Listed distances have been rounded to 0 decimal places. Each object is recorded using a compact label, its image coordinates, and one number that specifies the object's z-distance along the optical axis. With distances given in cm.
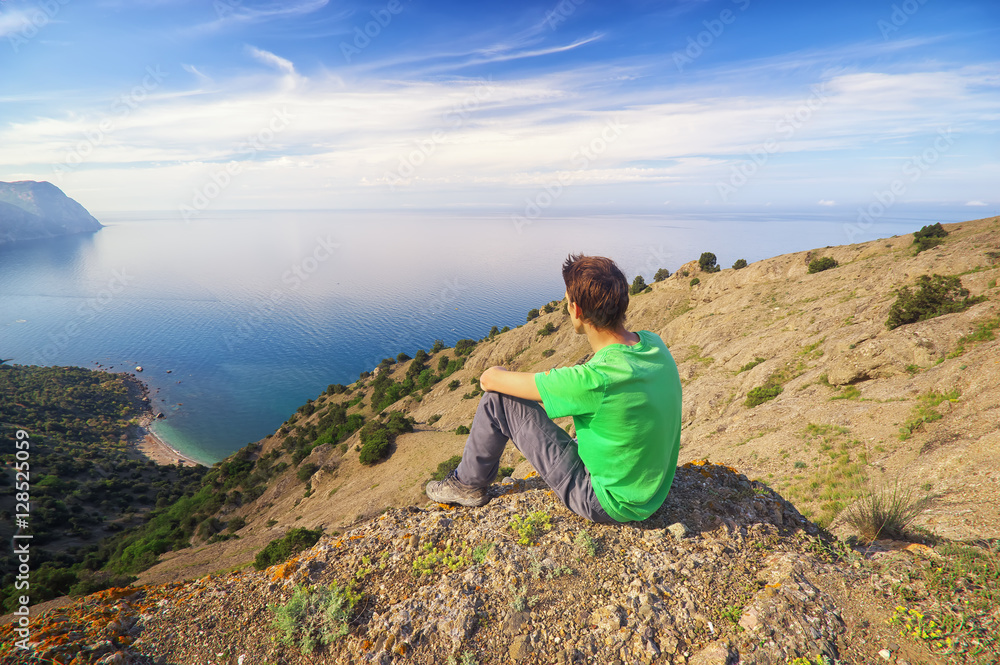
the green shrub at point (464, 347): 6794
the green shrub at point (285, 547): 967
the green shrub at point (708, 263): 5247
